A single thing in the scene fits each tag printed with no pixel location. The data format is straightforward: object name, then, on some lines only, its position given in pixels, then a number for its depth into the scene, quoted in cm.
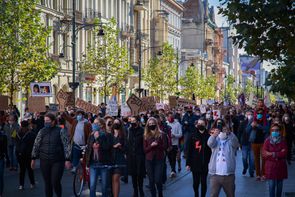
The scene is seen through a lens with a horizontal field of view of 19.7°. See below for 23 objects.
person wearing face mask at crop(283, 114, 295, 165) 2817
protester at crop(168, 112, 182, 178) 2220
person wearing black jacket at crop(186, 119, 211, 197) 1583
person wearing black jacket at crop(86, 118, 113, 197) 1515
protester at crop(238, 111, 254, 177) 2220
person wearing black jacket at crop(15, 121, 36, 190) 1885
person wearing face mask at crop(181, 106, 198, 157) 2867
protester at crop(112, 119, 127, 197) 1563
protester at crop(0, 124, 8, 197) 1620
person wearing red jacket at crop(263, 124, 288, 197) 1555
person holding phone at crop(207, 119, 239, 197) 1382
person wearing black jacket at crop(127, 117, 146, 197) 1680
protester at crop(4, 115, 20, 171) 2333
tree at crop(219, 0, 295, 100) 1354
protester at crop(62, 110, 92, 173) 2197
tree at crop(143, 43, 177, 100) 7081
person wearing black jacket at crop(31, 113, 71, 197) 1466
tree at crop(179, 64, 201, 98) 9044
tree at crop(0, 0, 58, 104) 3203
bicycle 1731
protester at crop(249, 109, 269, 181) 2162
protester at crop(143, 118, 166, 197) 1611
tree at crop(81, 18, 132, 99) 5062
